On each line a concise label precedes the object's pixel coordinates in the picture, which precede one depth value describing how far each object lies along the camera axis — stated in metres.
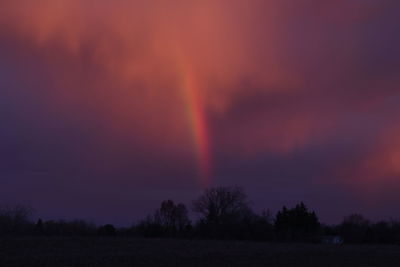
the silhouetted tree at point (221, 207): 145.50
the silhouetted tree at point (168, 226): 106.07
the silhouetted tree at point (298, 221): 119.28
